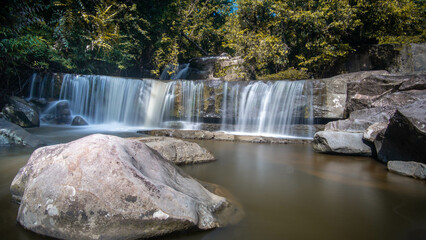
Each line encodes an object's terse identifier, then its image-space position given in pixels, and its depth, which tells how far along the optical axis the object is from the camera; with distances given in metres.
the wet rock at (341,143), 6.29
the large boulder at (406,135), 4.57
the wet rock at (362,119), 7.12
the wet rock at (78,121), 11.54
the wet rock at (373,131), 6.06
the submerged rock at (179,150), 4.63
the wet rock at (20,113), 9.70
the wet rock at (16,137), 5.91
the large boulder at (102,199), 1.97
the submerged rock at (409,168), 4.38
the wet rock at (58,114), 11.83
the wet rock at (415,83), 7.72
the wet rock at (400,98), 7.29
